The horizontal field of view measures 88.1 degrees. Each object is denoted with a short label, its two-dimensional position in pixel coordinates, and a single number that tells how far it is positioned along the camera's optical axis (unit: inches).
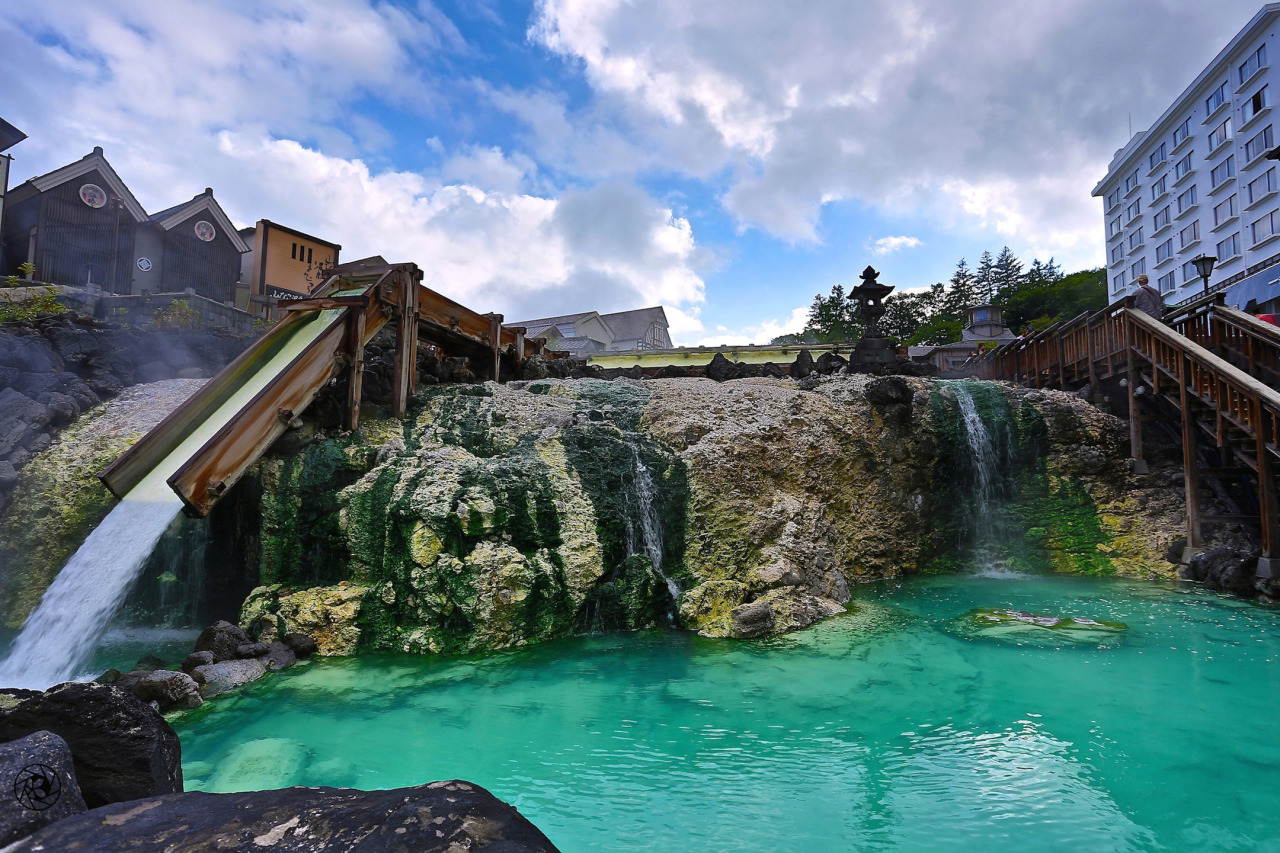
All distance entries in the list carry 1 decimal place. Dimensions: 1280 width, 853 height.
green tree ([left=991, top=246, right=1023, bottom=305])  2274.7
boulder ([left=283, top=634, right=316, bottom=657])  253.1
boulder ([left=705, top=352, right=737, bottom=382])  574.9
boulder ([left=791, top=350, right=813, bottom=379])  564.5
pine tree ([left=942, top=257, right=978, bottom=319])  2106.7
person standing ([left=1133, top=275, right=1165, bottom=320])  480.4
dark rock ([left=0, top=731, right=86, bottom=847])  85.5
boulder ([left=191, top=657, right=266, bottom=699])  219.1
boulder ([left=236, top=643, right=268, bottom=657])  242.4
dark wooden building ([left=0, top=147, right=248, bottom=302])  776.3
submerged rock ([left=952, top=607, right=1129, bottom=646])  264.7
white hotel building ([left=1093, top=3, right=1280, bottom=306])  1056.8
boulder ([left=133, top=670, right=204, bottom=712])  204.5
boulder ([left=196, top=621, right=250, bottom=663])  242.4
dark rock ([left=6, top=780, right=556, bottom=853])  75.2
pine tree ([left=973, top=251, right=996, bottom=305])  2219.5
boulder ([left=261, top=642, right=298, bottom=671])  241.0
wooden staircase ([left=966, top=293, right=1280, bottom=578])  336.5
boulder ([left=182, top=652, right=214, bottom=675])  229.0
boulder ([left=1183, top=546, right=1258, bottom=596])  337.1
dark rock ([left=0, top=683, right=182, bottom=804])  115.5
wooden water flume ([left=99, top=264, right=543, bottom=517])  263.6
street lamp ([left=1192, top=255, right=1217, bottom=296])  543.5
